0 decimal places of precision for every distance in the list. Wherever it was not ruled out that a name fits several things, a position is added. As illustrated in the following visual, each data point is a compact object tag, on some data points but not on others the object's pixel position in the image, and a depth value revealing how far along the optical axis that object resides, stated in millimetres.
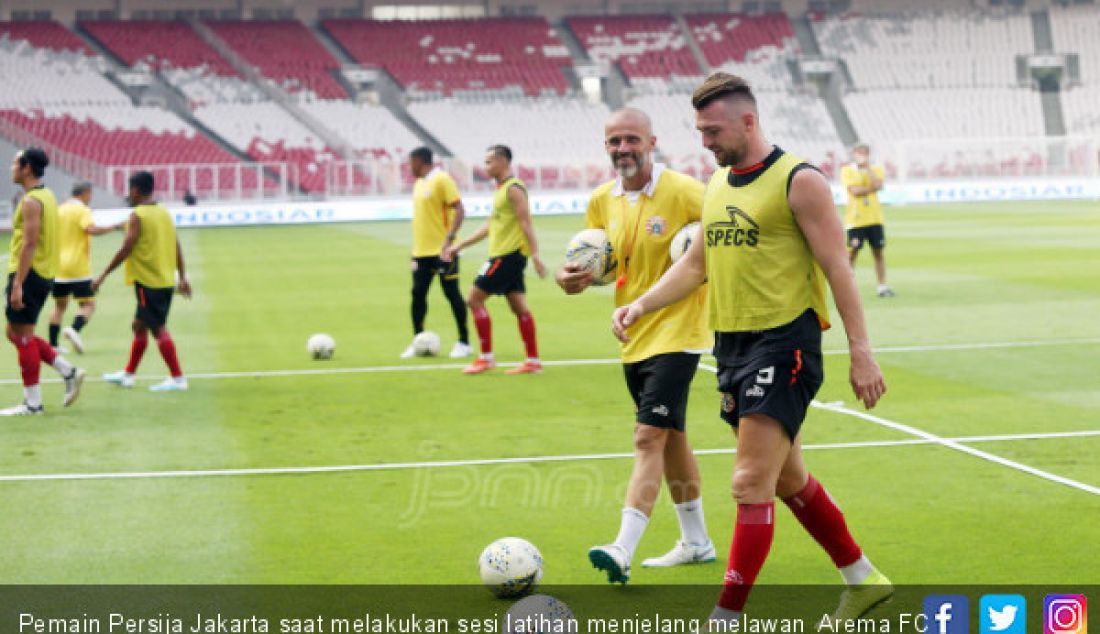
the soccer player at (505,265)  15641
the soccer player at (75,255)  18578
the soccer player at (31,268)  12766
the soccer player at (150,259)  14241
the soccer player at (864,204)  23000
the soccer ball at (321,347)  17047
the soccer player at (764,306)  6352
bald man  7605
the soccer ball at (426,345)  17047
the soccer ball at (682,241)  7754
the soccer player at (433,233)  16906
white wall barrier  48309
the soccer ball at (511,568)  7207
